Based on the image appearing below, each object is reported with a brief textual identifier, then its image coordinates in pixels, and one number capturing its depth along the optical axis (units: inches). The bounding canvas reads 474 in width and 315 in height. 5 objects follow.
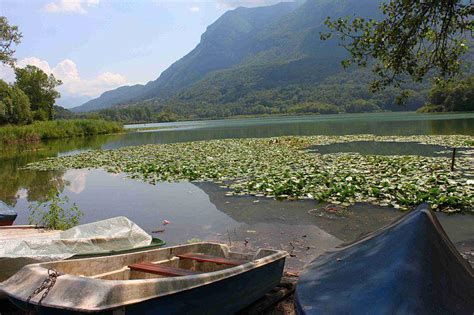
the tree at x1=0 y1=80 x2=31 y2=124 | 2147.6
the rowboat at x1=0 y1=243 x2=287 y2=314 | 134.8
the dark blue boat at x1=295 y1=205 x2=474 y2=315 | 113.2
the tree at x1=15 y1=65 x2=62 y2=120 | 2807.6
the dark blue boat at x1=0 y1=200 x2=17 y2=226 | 336.8
